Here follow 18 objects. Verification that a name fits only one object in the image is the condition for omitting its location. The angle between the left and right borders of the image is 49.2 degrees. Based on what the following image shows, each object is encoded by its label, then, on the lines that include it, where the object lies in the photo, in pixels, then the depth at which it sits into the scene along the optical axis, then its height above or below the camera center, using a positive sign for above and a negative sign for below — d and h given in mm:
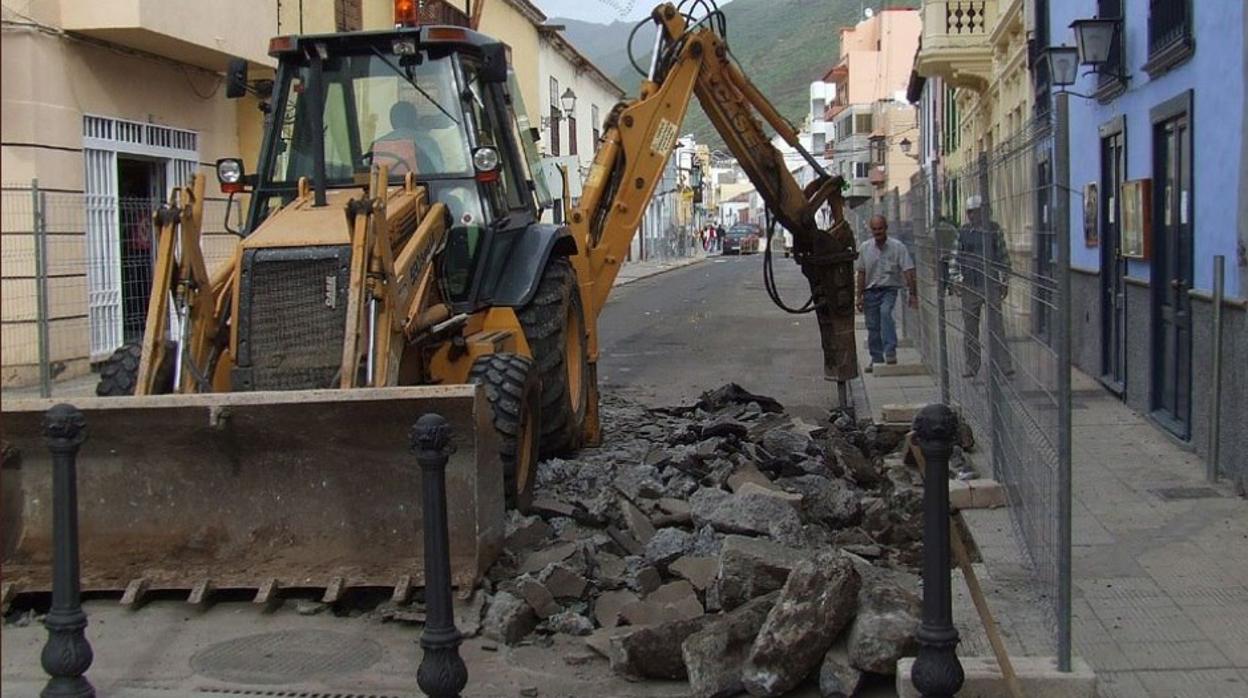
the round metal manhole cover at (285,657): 5488 -1574
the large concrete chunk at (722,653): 5172 -1465
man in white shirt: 14820 -126
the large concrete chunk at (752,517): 7074 -1300
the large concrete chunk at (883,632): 5016 -1351
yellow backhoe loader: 6148 -428
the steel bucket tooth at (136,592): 6074 -1395
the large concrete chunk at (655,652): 5387 -1500
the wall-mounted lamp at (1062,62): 11666 +1763
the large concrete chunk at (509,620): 5840 -1492
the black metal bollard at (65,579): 4820 -1061
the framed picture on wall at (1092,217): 13086 +466
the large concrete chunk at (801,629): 5094 -1350
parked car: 83062 +1786
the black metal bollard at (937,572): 4199 -943
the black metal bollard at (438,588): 4551 -1053
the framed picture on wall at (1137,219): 10469 +355
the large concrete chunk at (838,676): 5023 -1509
